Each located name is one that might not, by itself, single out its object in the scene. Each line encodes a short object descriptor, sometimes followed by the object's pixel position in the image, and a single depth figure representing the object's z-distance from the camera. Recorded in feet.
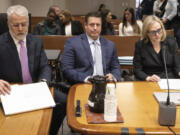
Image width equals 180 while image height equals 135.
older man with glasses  6.41
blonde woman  7.89
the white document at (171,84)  5.90
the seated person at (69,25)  16.07
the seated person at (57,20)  16.22
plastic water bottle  4.04
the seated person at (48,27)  15.11
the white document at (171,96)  5.03
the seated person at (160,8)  17.49
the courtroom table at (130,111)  3.93
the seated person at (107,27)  15.37
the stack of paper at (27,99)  4.56
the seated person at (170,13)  16.16
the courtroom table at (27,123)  3.85
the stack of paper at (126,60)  10.87
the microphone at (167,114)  4.00
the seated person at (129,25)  15.64
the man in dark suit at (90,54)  7.76
